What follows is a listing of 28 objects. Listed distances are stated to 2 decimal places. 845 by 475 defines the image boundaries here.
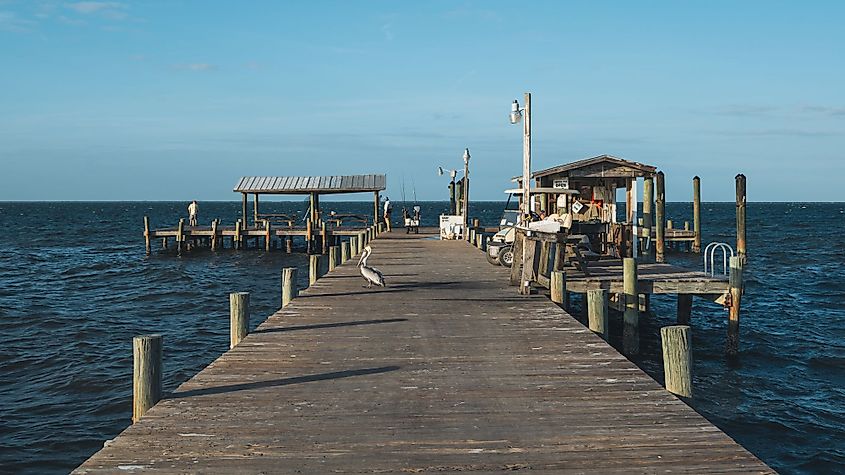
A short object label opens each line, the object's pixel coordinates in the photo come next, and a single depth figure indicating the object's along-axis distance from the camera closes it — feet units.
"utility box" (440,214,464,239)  101.81
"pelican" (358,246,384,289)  47.24
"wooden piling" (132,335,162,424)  23.24
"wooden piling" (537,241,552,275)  46.42
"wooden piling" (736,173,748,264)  82.28
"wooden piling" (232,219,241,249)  133.03
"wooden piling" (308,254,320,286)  54.89
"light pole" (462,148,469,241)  97.95
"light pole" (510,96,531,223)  54.47
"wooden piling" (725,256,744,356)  50.62
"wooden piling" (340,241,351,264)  71.34
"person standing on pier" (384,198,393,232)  128.77
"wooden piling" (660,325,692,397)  24.71
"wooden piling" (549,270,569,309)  41.83
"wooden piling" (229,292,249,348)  33.96
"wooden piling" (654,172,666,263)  77.94
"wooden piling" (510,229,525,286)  48.19
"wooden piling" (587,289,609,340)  35.12
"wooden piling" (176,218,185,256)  135.81
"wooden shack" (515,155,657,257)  68.23
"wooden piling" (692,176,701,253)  126.21
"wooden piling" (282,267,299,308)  44.01
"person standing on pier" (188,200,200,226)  146.72
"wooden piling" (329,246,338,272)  64.58
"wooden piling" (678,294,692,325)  63.21
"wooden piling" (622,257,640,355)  48.67
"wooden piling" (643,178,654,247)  71.10
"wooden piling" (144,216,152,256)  137.49
